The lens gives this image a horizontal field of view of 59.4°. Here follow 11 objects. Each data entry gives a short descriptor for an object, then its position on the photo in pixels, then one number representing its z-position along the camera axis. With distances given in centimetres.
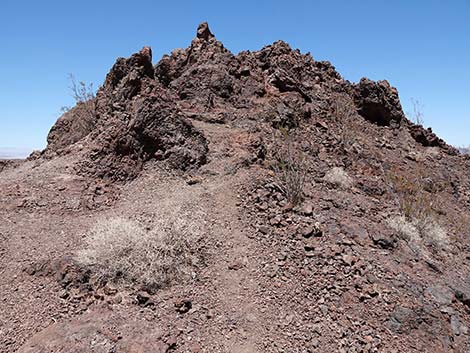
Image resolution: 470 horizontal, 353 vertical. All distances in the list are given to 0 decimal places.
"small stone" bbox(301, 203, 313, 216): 677
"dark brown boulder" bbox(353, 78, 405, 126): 1245
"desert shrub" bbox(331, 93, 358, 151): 1021
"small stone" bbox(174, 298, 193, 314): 492
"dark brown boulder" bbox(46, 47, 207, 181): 820
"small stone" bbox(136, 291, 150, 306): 501
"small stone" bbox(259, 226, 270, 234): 634
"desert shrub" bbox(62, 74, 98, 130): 1105
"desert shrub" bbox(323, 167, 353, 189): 816
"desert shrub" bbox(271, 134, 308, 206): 706
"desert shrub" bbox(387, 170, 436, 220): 772
